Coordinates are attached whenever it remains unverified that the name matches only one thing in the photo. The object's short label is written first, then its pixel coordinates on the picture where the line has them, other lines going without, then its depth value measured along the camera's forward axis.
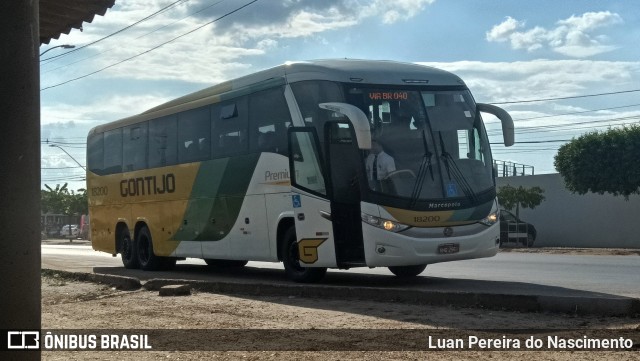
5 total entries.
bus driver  13.42
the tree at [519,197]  45.88
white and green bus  13.37
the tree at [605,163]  43.72
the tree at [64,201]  106.25
